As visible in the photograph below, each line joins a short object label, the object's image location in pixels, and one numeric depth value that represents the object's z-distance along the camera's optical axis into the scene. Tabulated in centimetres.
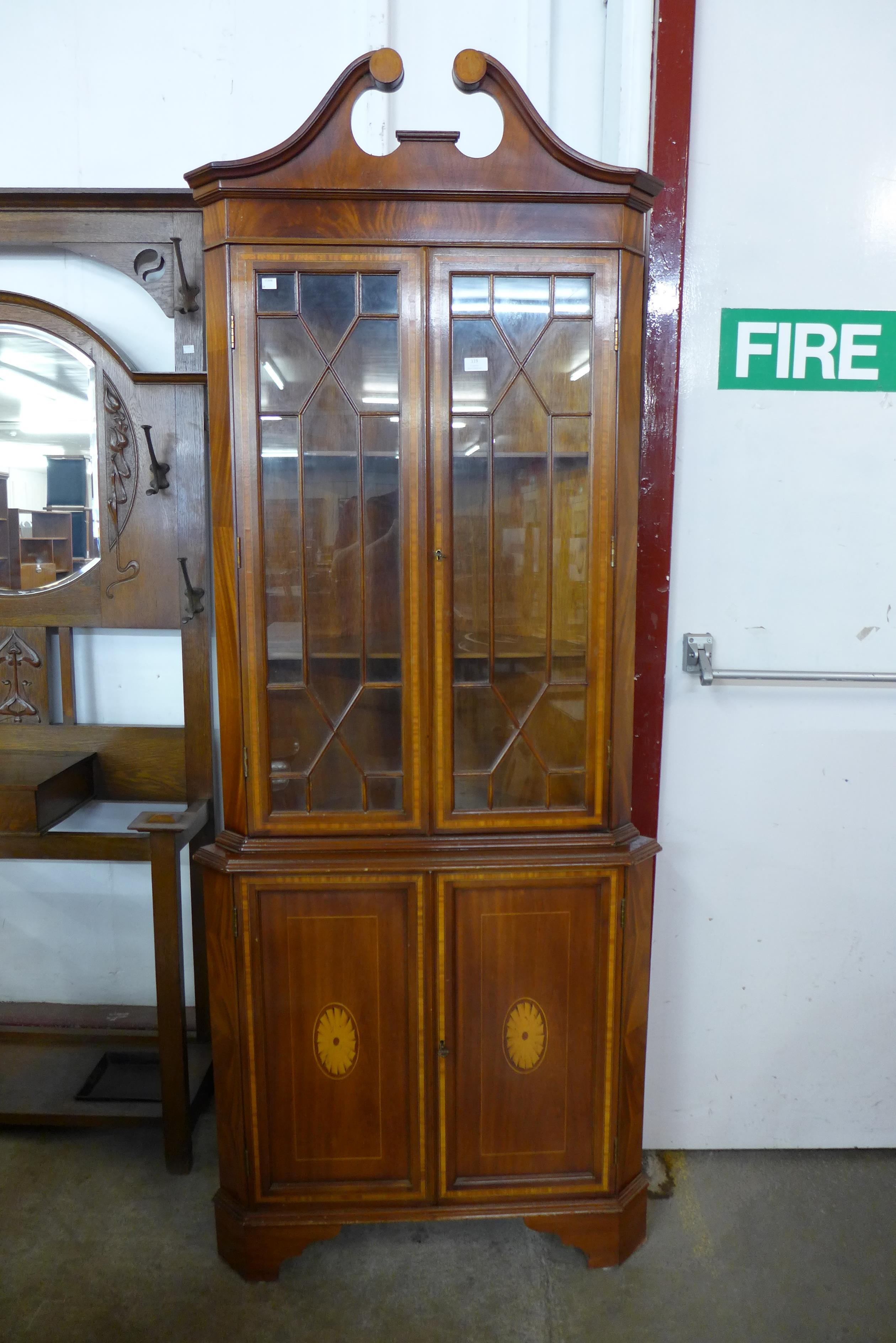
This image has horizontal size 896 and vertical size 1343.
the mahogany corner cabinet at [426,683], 158
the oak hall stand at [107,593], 202
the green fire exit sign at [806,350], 194
